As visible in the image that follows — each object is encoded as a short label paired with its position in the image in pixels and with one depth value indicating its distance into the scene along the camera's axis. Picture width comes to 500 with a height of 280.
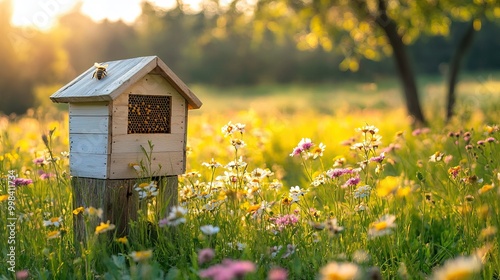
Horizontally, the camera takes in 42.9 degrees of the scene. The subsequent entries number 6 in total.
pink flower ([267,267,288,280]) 1.69
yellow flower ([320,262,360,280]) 1.55
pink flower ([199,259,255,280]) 1.72
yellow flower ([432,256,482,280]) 1.41
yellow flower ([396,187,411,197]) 2.41
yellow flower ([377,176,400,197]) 2.23
